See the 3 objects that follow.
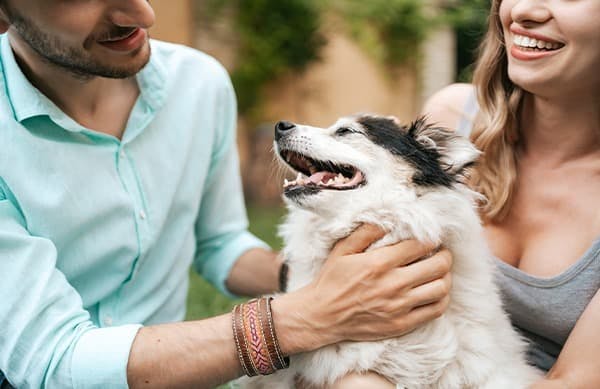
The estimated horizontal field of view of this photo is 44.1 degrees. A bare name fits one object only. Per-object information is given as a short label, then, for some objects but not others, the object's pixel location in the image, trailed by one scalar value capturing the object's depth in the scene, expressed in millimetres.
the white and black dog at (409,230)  653
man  632
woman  681
